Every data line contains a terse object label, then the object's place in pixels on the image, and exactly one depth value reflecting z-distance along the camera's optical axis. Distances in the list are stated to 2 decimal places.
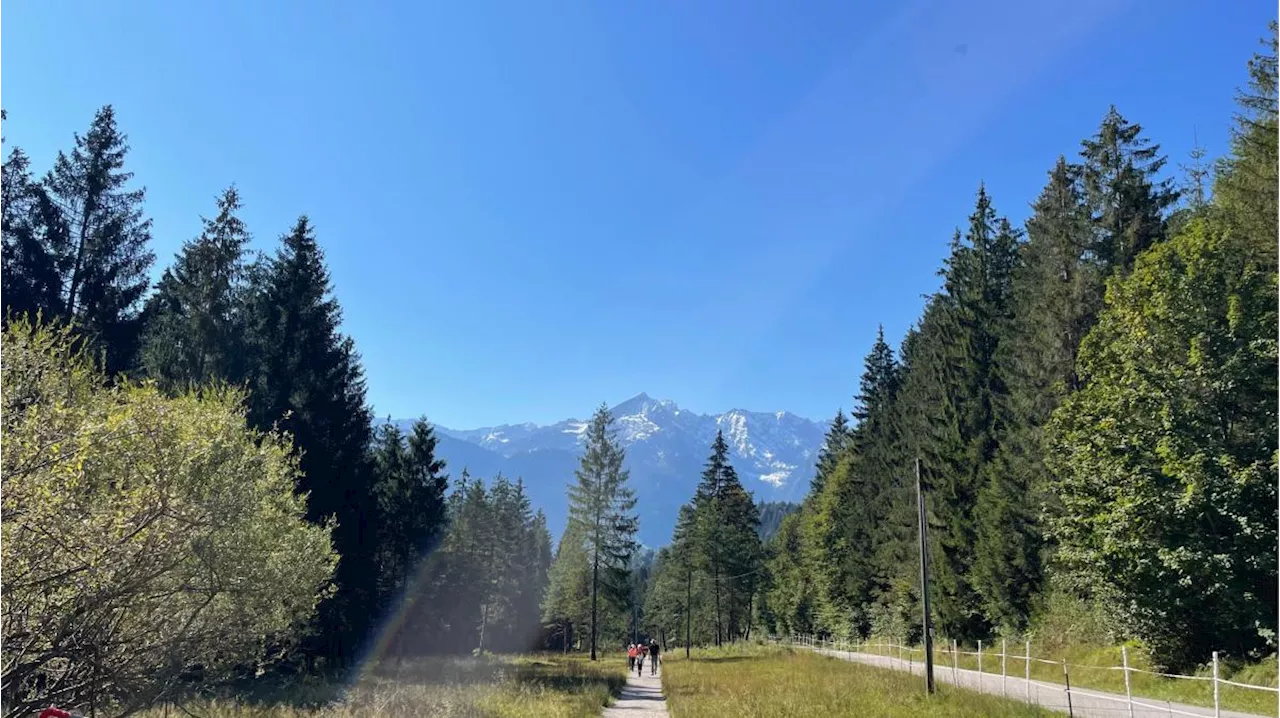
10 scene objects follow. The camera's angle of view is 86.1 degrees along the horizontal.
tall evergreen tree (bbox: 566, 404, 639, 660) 53.62
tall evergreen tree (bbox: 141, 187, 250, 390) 26.48
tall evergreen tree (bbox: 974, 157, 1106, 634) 26.45
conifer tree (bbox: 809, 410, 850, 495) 74.19
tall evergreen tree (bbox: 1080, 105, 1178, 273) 25.48
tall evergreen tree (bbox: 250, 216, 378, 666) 29.48
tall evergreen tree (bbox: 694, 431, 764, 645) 70.12
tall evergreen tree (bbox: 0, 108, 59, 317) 23.09
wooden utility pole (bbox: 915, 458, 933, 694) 18.25
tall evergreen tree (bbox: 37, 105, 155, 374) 24.83
